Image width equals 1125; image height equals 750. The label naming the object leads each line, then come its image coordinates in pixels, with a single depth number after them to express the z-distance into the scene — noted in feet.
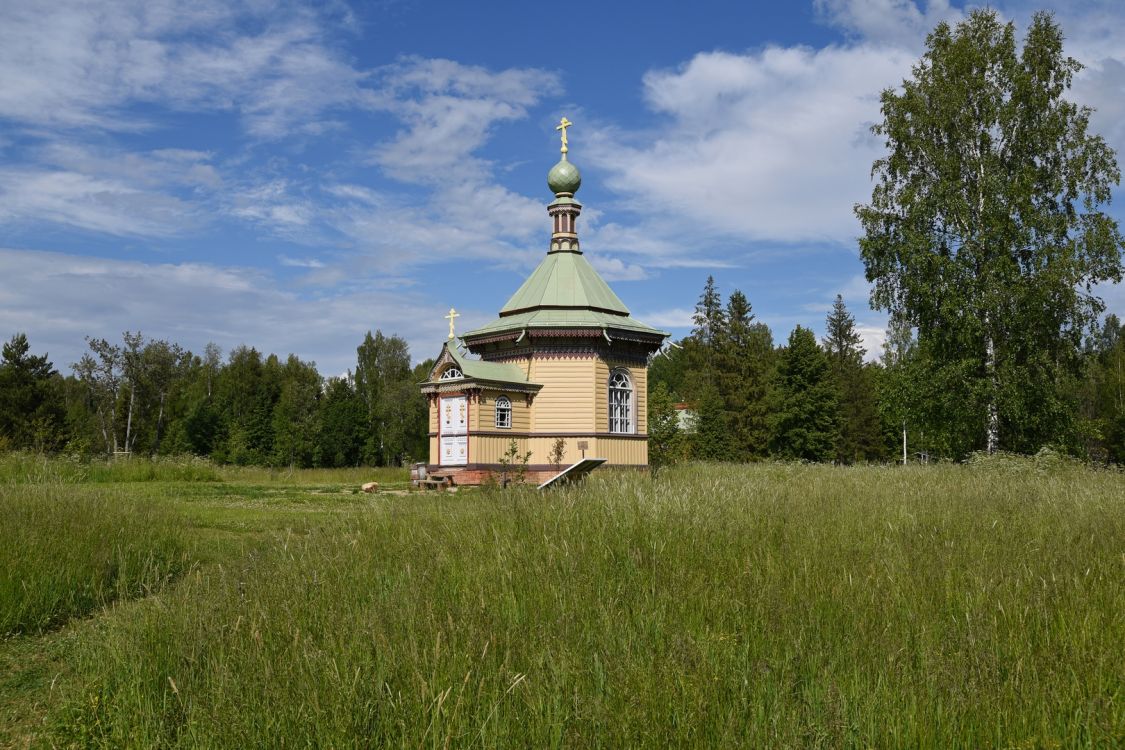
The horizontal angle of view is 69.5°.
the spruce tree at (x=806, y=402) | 136.77
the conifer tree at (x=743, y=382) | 148.15
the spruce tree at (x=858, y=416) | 157.07
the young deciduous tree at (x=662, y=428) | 109.70
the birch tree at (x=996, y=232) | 65.62
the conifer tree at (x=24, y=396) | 131.54
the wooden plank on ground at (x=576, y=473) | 36.70
